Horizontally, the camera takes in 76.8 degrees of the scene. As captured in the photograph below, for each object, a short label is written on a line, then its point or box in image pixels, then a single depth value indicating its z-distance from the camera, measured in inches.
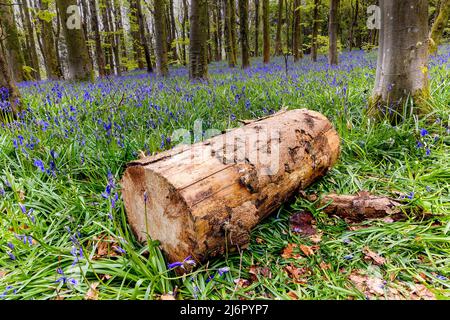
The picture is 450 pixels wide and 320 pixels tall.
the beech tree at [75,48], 348.0
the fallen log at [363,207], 90.6
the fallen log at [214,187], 67.6
